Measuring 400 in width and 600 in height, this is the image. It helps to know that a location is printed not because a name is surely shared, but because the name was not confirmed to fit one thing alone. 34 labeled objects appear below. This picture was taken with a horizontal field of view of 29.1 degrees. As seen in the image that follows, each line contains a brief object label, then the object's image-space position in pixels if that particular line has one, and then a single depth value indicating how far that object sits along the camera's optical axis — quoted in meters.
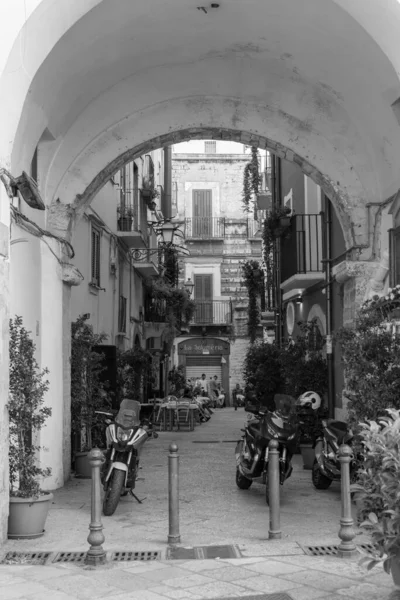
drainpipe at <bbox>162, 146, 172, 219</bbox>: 34.50
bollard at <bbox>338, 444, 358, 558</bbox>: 6.38
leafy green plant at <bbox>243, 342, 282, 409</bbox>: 15.95
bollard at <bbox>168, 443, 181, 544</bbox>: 6.86
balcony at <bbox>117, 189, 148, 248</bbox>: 19.70
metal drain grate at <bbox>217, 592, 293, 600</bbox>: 5.25
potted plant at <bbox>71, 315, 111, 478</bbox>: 11.09
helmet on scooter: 12.55
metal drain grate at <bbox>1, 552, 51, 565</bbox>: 6.27
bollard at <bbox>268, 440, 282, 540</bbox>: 6.97
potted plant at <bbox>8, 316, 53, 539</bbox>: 7.10
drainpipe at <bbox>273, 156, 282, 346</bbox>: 20.45
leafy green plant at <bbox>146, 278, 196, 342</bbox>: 26.94
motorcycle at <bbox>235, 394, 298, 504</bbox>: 8.98
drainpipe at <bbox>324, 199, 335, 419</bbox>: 13.60
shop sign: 38.72
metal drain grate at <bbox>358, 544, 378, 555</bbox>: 6.60
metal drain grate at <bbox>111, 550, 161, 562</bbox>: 6.39
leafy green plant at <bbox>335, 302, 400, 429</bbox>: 7.60
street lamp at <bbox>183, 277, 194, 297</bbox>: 30.29
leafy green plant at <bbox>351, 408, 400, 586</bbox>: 4.54
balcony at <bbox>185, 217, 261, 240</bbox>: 39.25
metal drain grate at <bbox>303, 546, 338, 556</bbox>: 6.52
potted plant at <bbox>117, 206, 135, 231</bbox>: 19.73
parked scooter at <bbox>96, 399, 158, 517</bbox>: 8.24
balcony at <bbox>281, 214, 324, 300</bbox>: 15.58
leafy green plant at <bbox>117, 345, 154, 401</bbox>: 15.22
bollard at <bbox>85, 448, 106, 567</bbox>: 6.19
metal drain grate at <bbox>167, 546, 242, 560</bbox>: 6.46
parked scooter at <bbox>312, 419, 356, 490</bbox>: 9.33
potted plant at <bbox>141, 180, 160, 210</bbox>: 23.74
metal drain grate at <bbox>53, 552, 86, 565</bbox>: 6.34
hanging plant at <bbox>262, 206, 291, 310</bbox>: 17.61
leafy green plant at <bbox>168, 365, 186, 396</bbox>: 28.29
